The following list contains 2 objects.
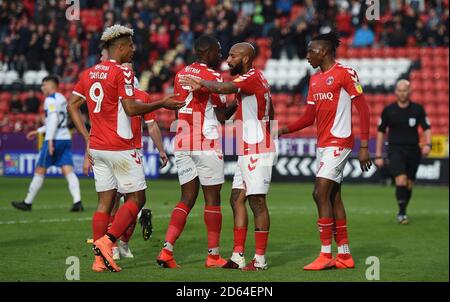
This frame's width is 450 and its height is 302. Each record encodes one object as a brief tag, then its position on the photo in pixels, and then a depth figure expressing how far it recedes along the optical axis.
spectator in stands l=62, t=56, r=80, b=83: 33.69
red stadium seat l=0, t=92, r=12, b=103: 33.84
